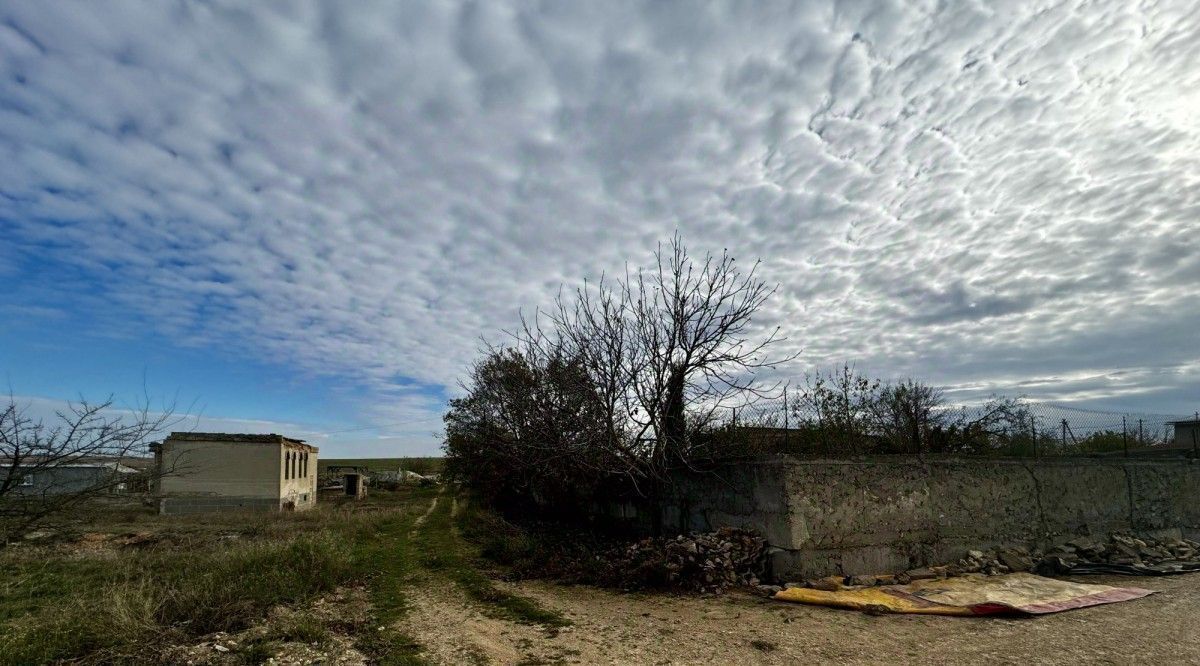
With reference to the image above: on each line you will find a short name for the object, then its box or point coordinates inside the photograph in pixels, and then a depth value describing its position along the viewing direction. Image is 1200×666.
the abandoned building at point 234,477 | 30.78
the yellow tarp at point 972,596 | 6.80
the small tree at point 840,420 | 13.33
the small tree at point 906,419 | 14.08
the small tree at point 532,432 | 11.37
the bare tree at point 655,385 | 10.62
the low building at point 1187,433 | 14.74
